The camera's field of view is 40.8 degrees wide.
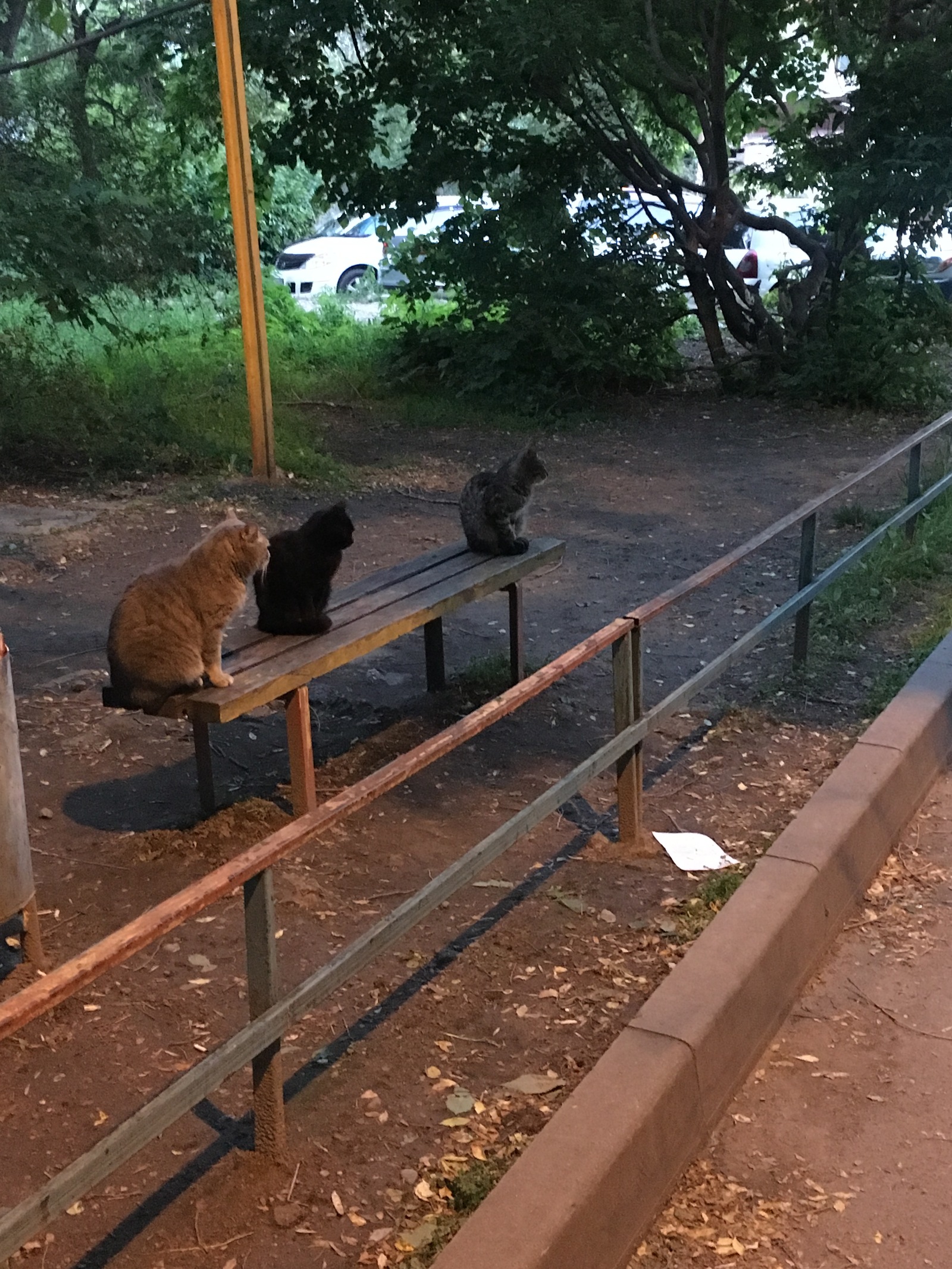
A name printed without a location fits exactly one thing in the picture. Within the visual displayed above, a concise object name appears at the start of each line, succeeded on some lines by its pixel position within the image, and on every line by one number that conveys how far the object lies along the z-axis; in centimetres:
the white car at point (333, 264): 2164
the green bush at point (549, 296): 1291
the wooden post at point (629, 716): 411
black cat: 457
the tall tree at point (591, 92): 1180
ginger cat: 403
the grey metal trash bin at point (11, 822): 335
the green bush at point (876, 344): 1241
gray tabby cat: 556
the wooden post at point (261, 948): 254
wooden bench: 410
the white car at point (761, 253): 1805
